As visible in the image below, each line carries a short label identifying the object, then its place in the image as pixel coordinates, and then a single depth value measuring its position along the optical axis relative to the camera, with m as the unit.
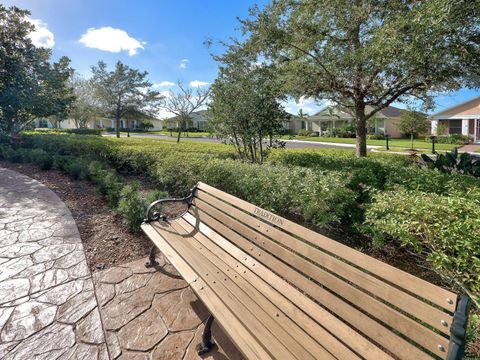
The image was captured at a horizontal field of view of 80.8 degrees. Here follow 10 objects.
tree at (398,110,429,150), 21.36
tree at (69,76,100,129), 34.68
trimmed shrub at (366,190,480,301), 2.03
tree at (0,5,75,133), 12.27
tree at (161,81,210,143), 25.25
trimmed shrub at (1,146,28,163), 9.83
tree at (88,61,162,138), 32.81
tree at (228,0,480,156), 4.87
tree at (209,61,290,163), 6.86
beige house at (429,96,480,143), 27.80
